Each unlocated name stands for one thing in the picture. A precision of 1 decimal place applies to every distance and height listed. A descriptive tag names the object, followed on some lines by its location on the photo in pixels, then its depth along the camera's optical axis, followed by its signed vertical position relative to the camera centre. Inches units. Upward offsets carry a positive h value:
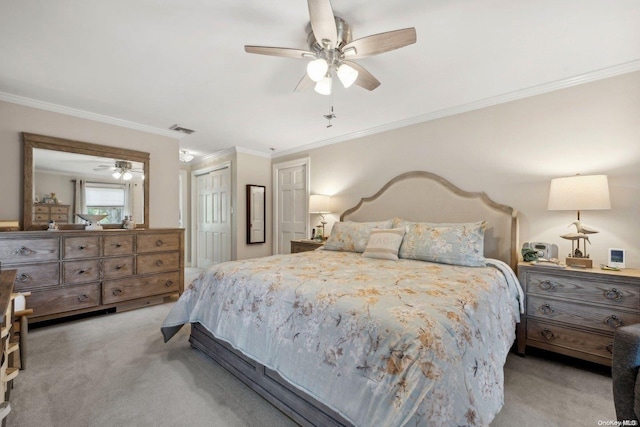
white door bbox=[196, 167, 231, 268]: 206.8 -0.9
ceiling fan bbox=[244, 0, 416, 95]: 59.7 +41.6
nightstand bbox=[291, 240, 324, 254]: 154.7 -17.1
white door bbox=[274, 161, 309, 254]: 190.2 +8.1
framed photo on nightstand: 84.1 -13.4
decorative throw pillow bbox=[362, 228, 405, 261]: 105.6 -11.2
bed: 41.2 -22.1
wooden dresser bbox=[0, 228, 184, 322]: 105.3 -22.7
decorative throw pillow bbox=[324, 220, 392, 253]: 122.8 -9.5
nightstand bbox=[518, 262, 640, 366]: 76.9 -27.9
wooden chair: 78.8 -34.1
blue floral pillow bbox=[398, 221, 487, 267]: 93.2 -10.2
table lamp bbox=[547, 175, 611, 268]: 83.4 +5.2
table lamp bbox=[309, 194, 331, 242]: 163.5 +7.0
